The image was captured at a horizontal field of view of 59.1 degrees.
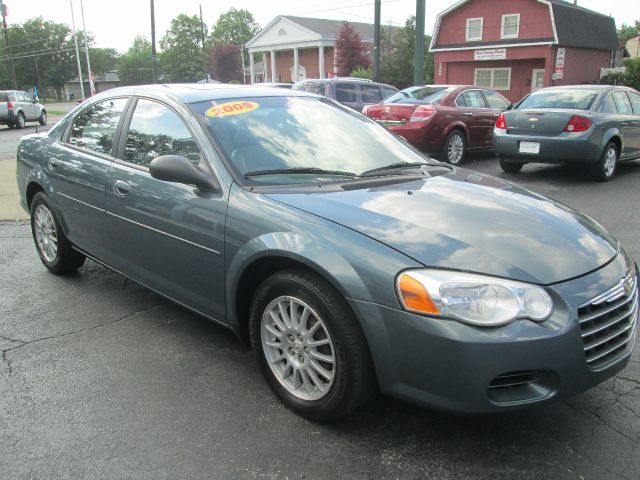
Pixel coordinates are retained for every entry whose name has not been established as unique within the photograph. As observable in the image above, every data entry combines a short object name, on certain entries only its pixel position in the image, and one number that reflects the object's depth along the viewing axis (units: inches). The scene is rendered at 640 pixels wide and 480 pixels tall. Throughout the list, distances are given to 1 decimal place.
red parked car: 390.6
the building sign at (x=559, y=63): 1100.1
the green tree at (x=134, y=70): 3940.5
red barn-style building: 1230.3
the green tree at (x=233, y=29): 4252.0
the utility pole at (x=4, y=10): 1631.2
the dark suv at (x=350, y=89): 563.9
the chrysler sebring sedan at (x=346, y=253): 85.0
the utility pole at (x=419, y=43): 646.7
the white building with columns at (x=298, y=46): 2224.0
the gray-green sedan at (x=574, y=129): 327.9
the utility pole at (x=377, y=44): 797.1
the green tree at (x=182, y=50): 3710.6
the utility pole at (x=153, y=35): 1315.3
